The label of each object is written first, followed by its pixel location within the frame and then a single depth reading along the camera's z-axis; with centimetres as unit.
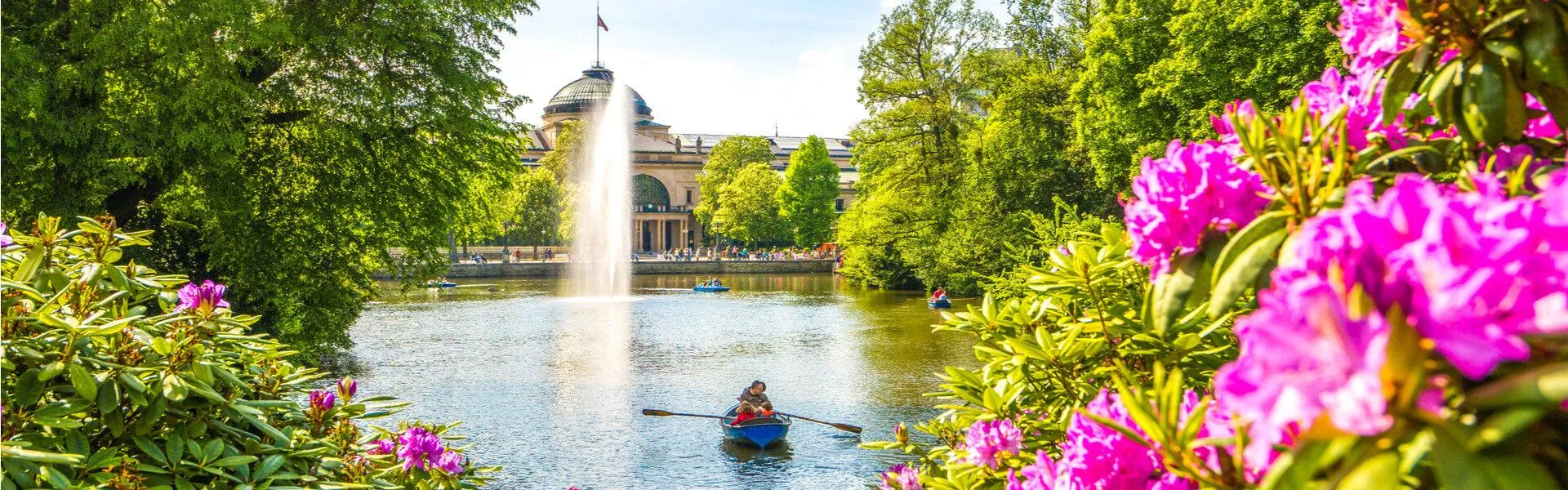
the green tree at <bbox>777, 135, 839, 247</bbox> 7225
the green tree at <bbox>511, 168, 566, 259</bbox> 7062
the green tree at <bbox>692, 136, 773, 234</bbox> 7719
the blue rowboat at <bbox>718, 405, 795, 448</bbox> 1598
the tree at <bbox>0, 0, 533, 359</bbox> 1258
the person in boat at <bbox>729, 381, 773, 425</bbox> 1622
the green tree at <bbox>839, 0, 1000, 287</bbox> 3612
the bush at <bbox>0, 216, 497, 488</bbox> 294
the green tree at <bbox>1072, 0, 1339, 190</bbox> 2027
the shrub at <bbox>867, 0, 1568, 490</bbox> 99
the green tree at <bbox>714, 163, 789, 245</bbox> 7056
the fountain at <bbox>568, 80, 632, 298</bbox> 5609
